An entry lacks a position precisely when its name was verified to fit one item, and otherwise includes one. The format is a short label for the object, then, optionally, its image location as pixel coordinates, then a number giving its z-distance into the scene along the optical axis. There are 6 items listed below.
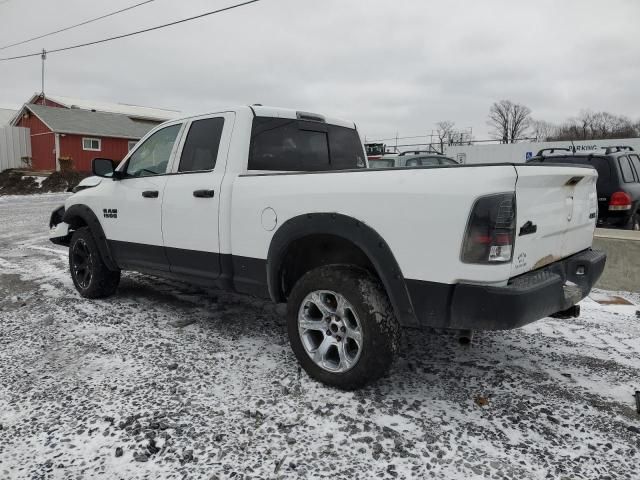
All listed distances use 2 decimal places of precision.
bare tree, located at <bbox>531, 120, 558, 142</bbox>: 70.56
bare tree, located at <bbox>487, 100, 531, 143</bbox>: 74.88
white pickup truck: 2.54
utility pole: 42.78
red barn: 32.22
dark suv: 6.86
